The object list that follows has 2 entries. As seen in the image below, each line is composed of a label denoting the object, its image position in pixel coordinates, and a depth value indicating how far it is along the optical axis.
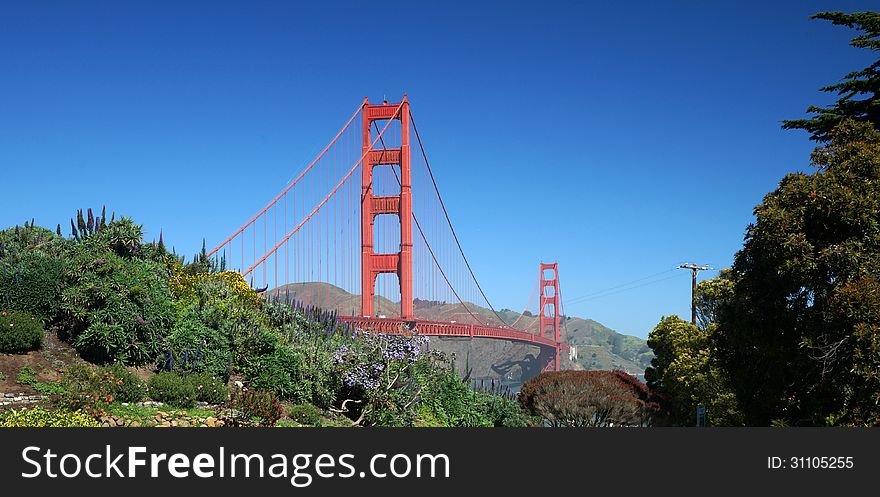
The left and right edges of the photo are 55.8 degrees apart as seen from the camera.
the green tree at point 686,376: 24.25
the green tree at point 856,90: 22.67
